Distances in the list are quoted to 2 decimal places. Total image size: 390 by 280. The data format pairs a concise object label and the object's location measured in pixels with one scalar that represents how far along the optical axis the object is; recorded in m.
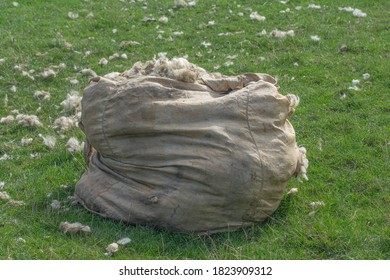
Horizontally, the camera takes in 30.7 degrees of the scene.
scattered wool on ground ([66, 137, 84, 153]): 6.93
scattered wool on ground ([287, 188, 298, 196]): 5.85
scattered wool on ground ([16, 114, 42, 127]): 7.78
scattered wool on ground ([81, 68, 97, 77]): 9.21
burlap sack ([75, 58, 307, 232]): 5.24
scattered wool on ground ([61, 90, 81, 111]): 8.05
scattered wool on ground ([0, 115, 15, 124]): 7.95
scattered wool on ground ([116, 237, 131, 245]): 5.23
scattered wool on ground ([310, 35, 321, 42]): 9.92
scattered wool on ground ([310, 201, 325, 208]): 5.71
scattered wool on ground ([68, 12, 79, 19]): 11.63
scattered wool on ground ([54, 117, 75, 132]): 7.60
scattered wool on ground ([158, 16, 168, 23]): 11.16
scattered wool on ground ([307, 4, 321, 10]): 11.34
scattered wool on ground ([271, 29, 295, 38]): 10.12
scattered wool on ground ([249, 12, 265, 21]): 10.92
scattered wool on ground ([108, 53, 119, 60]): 9.80
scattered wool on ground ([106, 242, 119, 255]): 5.12
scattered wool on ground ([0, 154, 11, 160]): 7.07
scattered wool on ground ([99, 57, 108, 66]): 9.57
